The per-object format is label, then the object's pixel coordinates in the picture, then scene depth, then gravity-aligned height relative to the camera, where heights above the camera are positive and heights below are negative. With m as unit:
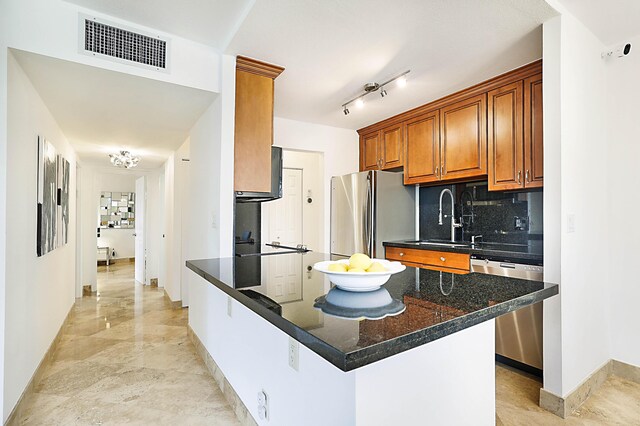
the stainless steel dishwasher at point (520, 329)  2.37 -0.86
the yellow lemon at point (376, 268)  1.09 -0.18
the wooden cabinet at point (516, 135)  2.54 +0.65
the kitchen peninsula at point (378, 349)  0.78 -0.44
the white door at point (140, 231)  5.90 -0.28
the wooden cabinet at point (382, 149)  3.78 +0.81
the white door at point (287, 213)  4.65 +0.04
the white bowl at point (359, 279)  1.06 -0.21
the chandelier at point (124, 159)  4.23 +0.74
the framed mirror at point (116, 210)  8.48 +0.16
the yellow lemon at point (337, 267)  1.11 -0.18
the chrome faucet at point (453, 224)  3.49 -0.09
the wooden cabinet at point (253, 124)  2.42 +0.68
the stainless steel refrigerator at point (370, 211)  3.61 +0.04
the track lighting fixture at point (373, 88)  2.72 +1.14
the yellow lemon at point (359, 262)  1.11 -0.16
